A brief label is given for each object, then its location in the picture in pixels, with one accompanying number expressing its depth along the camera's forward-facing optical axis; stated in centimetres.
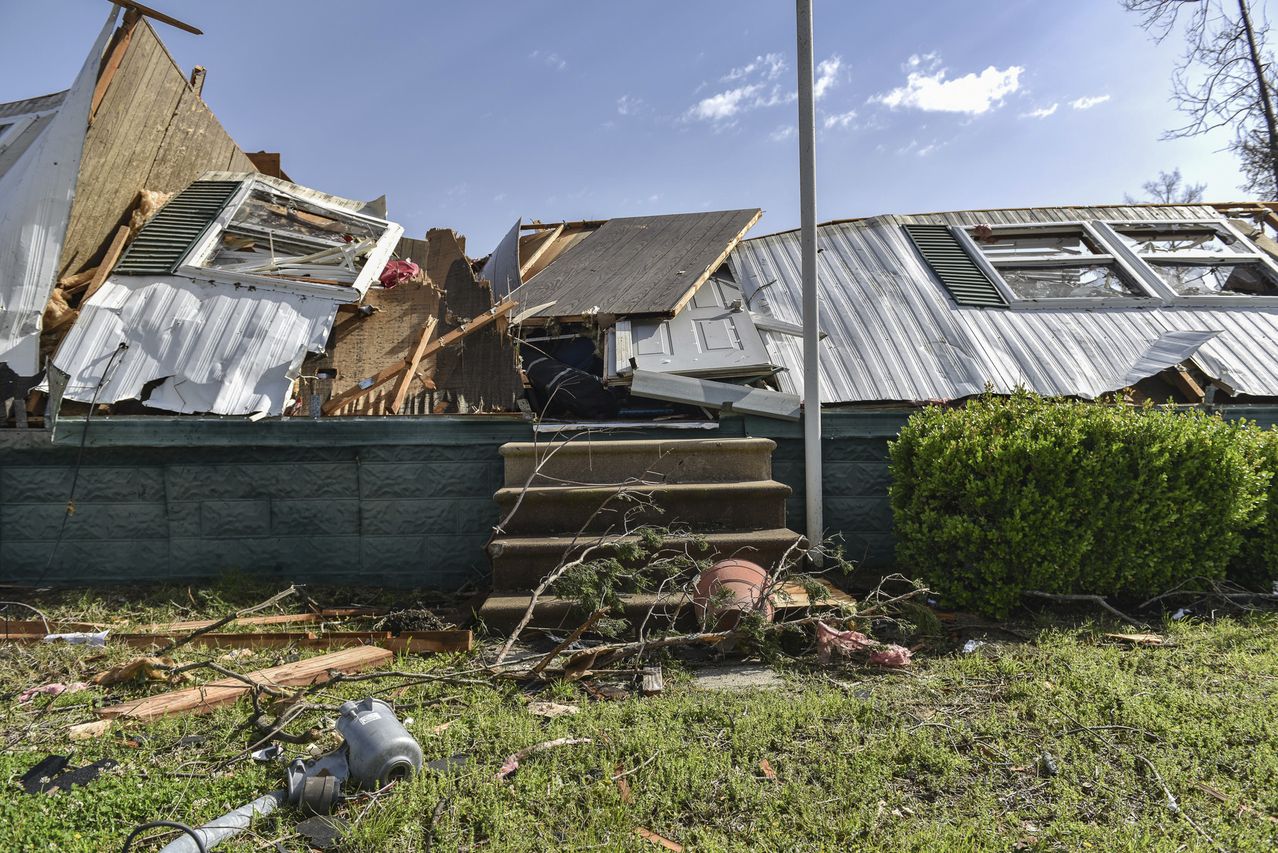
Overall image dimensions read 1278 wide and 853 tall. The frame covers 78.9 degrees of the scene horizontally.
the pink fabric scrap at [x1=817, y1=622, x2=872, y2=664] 479
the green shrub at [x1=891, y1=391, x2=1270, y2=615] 561
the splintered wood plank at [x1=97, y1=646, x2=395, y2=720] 409
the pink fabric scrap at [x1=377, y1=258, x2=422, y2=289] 804
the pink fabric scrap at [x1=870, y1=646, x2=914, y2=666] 472
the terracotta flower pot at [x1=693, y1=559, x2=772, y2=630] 485
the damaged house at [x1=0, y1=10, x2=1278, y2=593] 639
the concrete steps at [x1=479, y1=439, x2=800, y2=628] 554
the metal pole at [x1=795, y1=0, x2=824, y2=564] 668
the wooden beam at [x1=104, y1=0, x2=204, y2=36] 821
